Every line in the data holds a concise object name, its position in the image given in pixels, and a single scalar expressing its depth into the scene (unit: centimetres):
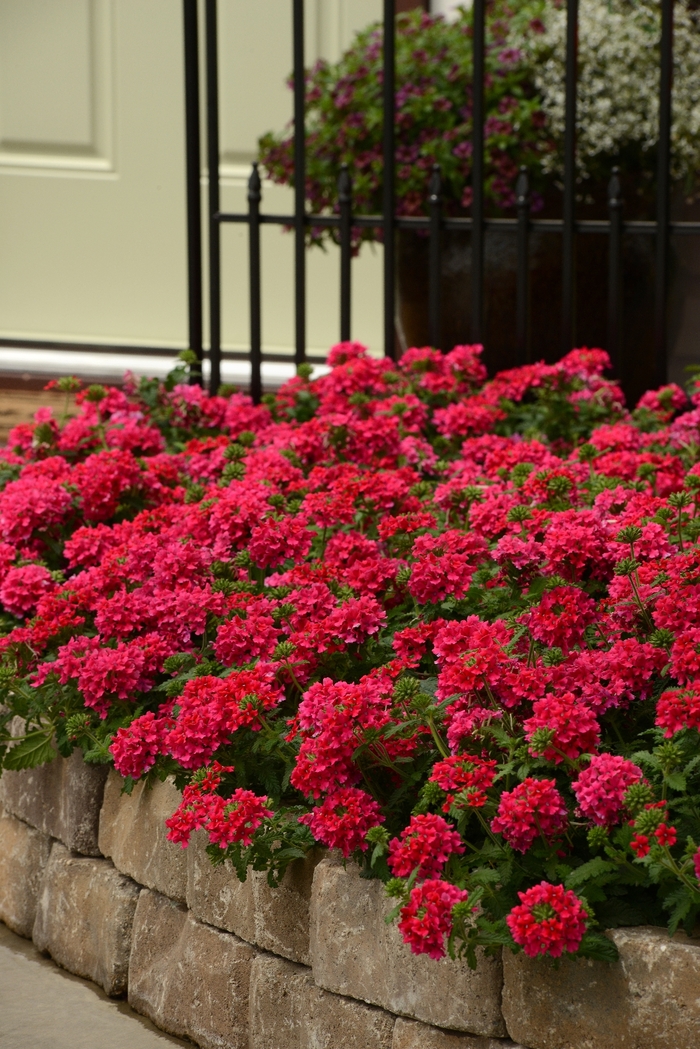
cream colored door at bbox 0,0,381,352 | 1205
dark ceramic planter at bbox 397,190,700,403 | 905
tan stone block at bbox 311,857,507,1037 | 382
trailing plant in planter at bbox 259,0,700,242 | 905
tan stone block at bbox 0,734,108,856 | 514
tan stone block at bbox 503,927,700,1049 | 354
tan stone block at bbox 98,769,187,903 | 472
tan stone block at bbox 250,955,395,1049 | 407
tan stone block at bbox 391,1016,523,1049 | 385
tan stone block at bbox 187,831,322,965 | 425
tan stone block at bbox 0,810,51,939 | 541
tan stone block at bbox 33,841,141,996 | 491
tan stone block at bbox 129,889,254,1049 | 445
